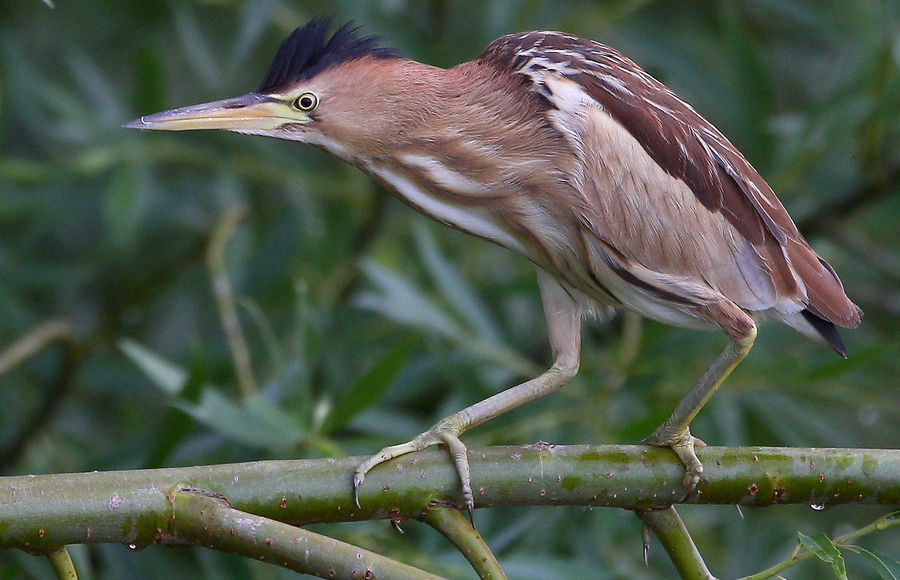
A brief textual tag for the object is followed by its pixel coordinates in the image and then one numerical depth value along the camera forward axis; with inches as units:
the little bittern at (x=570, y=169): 213.2
